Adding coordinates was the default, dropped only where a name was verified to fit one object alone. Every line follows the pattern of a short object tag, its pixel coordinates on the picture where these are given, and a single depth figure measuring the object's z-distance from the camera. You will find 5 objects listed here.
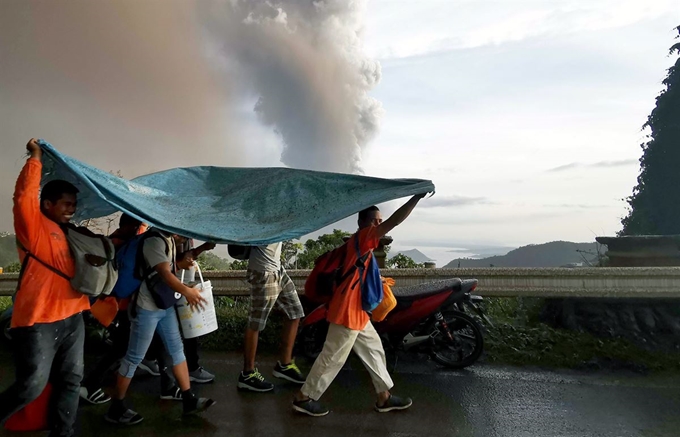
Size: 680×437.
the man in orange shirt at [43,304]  3.23
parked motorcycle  5.14
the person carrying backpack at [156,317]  3.87
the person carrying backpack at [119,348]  4.39
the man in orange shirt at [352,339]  3.99
